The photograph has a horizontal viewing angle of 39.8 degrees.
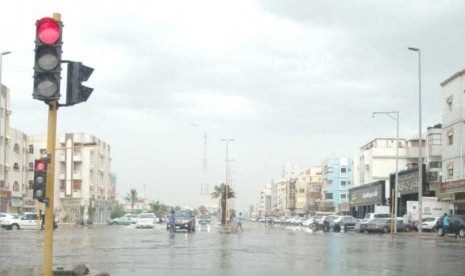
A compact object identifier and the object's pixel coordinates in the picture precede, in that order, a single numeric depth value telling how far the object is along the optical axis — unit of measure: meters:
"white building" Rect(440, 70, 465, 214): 59.00
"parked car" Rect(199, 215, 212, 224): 90.53
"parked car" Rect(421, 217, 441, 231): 58.01
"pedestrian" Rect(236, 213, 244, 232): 53.90
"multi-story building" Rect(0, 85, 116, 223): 80.25
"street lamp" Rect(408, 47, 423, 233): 50.25
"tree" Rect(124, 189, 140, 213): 147.12
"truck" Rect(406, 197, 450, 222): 63.12
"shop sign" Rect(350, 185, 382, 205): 89.38
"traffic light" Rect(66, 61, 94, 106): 11.02
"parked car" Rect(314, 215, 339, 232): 69.73
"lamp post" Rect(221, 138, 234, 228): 78.79
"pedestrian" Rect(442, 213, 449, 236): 47.06
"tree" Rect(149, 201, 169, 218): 168.29
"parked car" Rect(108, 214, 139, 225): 95.36
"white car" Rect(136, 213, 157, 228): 66.19
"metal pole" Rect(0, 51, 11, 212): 76.62
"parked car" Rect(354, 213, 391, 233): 62.14
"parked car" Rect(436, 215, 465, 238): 48.09
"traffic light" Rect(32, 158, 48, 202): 10.74
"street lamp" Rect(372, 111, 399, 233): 59.09
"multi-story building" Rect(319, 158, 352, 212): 141.75
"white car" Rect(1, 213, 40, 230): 60.78
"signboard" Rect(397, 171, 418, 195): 72.69
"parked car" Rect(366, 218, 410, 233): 60.81
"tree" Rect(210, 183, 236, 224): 89.32
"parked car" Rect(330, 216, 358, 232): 67.81
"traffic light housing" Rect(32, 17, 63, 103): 10.53
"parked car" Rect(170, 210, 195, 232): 51.22
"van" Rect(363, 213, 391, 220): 67.88
